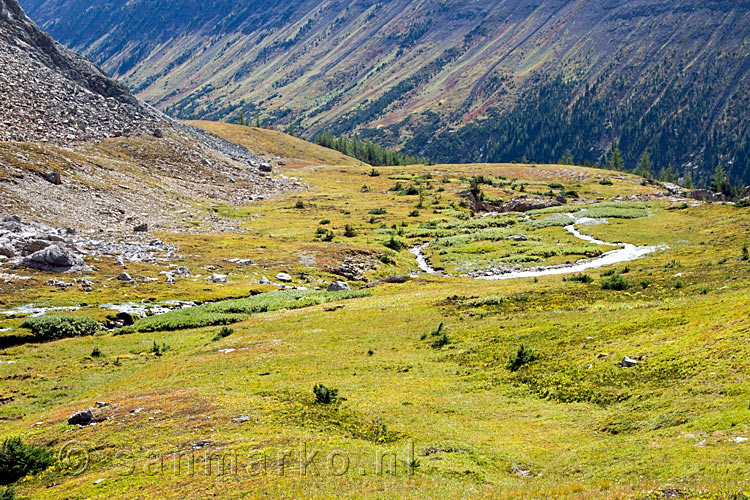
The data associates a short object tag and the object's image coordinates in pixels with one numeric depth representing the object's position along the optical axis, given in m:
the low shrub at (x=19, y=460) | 16.17
